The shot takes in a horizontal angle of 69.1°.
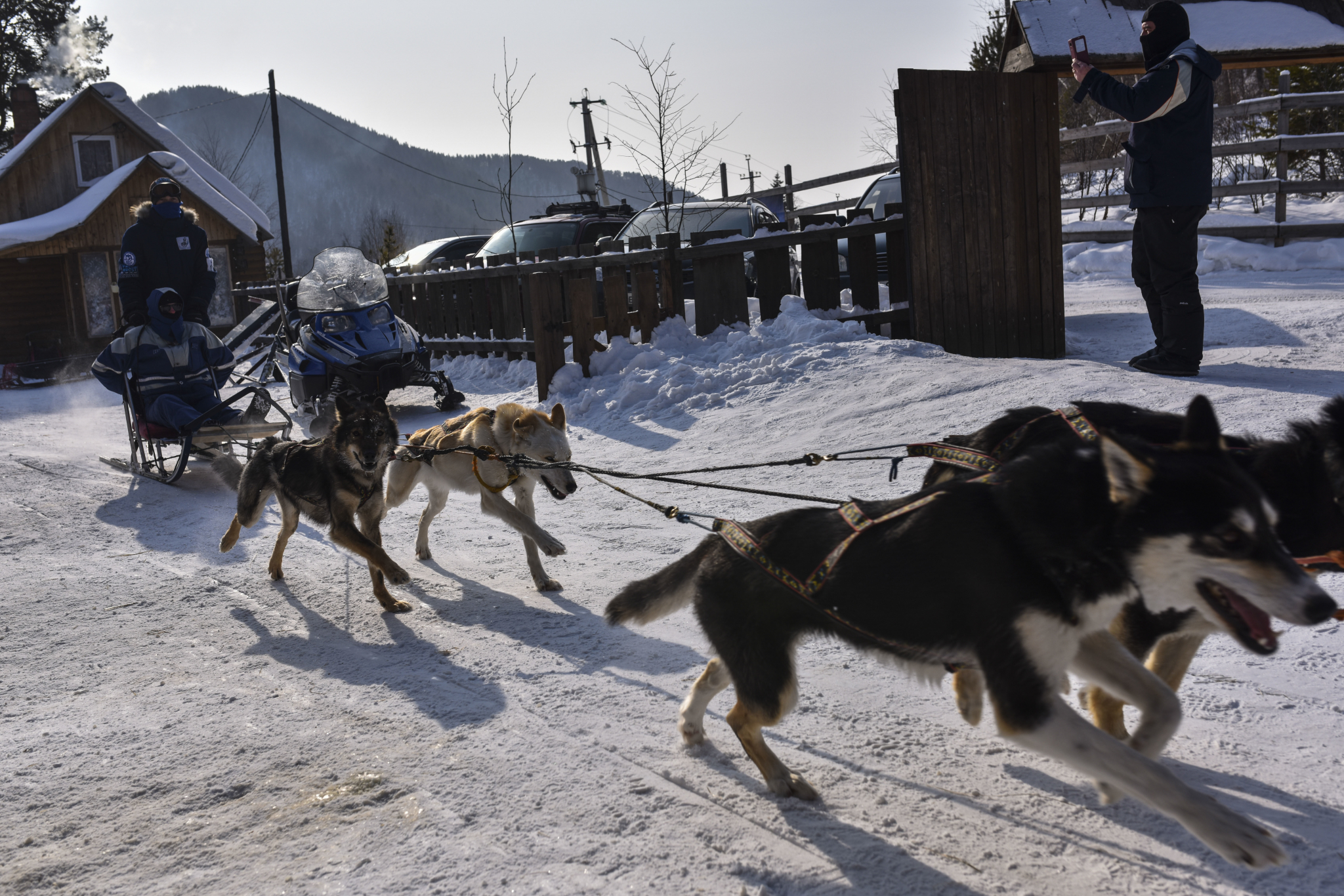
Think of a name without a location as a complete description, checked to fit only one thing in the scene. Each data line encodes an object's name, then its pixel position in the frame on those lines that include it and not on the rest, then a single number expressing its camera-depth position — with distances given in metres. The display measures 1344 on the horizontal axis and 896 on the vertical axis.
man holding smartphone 6.75
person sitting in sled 8.62
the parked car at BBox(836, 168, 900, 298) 14.24
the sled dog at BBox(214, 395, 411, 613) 5.62
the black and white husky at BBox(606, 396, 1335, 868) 2.32
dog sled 8.60
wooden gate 9.42
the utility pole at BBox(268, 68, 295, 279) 33.41
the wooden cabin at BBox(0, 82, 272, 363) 25.98
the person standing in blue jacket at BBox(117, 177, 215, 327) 8.92
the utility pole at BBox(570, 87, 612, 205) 27.98
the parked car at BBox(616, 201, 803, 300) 13.57
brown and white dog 5.58
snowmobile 10.62
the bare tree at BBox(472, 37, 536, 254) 15.34
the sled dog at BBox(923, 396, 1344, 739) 2.92
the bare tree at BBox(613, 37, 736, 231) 13.30
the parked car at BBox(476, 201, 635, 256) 15.62
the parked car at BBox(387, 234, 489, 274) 18.47
